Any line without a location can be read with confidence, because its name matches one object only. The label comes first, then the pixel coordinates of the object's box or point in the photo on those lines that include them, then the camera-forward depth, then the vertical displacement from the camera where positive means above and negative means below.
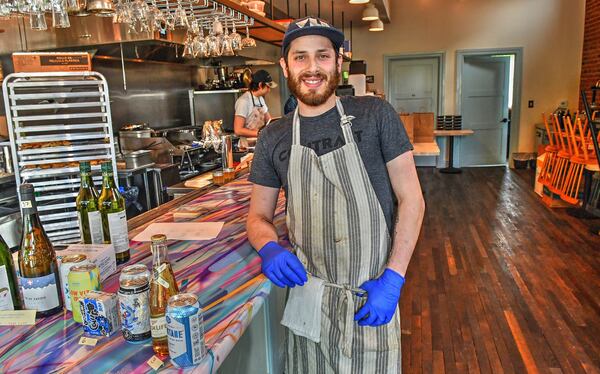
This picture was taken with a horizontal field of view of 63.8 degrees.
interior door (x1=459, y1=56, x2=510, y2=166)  9.34 -0.43
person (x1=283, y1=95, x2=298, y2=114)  4.02 -0.08
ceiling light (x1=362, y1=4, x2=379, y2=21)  6.52 +1.03
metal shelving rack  3.20 -0.34
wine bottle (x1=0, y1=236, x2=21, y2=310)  1.21 -0.44
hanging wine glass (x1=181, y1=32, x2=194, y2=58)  2.98 +0.32
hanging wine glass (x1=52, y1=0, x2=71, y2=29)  1.89 +0.36
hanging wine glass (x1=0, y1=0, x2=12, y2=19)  1.90 +0.39
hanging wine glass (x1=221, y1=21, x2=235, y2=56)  3.00 +0.33
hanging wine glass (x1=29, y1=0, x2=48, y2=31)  1.92 +0.35
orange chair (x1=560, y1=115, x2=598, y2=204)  5.52 -0.89
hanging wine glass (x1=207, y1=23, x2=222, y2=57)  2.94 +0.33
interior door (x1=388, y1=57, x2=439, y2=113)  9.51 +0.11
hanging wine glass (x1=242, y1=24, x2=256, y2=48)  3.44 +0.38
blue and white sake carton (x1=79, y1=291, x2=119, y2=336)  1.11 -0.48
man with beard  1.55 -0.39
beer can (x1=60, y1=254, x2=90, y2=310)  1.22 -0.41
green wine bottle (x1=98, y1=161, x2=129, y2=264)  1.52 -0.35
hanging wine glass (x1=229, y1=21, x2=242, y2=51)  3.04 +0.35
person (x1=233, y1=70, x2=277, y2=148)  4.99 -0.14
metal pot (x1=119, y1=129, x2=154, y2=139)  5.29 -0.36
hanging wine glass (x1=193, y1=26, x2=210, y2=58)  2.91 +0.31
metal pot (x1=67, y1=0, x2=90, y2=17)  1.92 +0.39
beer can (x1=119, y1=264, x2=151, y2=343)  1.06 -0.45
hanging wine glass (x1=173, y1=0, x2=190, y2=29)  2.40 +0.40
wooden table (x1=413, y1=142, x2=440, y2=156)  6.25 -0.81
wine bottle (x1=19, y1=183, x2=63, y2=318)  1.21 -0.41
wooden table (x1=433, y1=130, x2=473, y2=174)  8.62 -1.04
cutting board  3.16 -0.55
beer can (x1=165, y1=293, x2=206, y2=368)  0.97 -0.46
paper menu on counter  1.89 -0.53
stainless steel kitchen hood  5.02 +0.66
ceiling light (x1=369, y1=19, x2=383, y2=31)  7.49 +1.00
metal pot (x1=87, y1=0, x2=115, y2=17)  2.06 +0.40
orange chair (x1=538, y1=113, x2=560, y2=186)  6.48 -1.06
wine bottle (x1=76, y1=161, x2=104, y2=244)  1.52 -0.34
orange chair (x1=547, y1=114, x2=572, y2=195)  6.00 -1.01
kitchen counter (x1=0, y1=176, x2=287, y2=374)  1.02 -0.54
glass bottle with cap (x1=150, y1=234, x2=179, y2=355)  1.04 -0.43
